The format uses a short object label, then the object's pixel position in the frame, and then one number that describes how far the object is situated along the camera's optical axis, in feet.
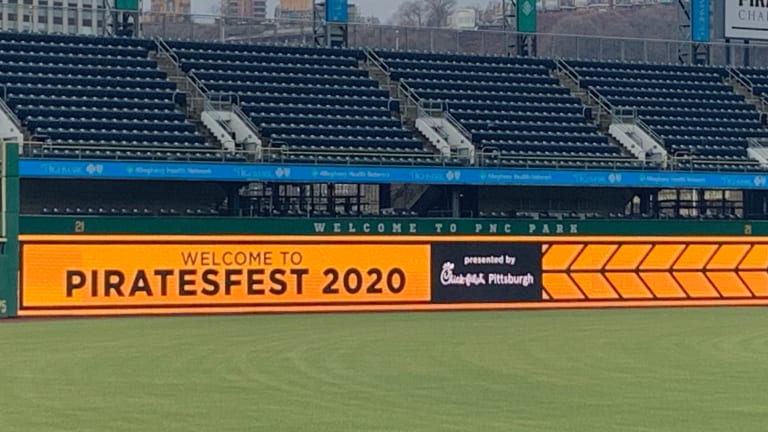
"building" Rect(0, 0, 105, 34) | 155.90
